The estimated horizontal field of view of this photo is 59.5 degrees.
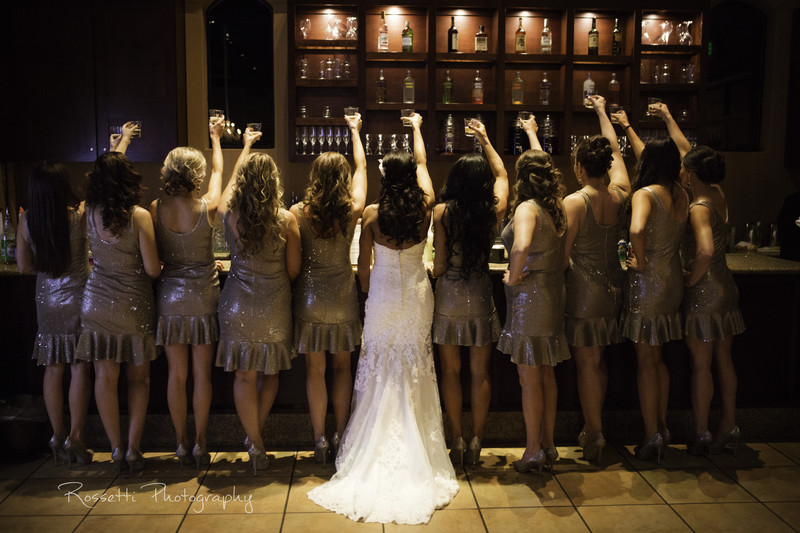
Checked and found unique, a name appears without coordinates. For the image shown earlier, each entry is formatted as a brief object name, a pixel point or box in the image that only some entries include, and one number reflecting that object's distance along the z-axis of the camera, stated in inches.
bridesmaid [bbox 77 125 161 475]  135.3
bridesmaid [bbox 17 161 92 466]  138.1
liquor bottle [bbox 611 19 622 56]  202.1
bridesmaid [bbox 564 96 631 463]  140.9
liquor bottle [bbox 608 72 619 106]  204.2
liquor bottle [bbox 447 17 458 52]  199.2
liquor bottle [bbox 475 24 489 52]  198.7
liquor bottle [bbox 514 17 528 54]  200.4
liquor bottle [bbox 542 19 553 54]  200.5
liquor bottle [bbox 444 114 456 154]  200.7
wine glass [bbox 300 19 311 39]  198.2
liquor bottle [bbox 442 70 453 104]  200.8
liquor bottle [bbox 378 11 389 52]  197.0
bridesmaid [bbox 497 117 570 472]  133.3
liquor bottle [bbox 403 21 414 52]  197.2
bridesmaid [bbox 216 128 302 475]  132.4
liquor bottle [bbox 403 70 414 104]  198.4
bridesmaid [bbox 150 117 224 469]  137.0
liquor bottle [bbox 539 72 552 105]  202.8
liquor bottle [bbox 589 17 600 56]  201.2
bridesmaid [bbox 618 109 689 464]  142.6
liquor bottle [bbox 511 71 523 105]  202.4
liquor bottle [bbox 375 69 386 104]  200.2
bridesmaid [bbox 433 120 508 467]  134.6
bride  129.2
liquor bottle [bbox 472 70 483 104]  202.5
